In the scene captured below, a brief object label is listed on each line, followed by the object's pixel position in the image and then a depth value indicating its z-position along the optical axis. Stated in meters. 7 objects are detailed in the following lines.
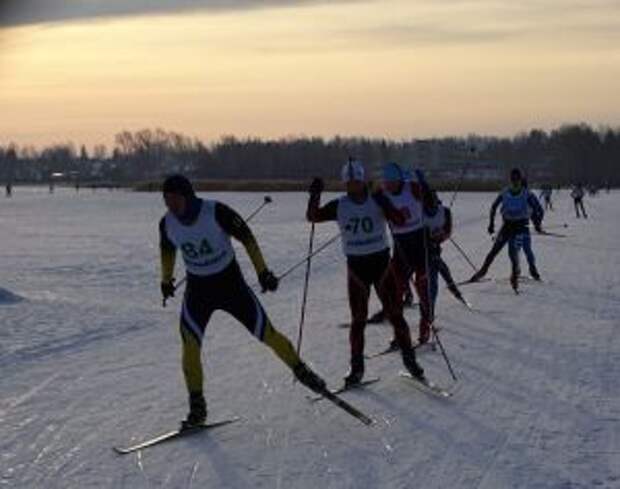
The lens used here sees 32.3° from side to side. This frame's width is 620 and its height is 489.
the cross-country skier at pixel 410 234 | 9.89
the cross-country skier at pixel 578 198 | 45.50
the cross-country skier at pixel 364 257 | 8.45
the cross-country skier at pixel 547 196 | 49.50
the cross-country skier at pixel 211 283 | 7.05
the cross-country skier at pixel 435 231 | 11.59
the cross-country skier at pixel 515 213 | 15.94
